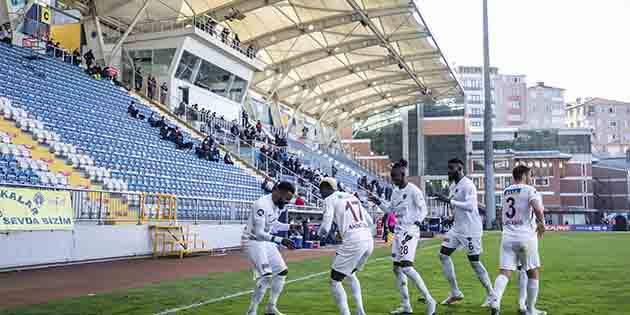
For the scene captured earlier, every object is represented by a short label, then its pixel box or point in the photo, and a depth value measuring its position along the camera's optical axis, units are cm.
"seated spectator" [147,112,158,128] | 3044
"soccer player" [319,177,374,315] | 739
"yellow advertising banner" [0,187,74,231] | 1399
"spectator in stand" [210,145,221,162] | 3098
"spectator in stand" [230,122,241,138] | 3766
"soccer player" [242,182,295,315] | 806
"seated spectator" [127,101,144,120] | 2990
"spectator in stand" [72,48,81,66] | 3097
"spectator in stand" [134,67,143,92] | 3591
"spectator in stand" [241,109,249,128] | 4386
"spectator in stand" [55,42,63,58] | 3042
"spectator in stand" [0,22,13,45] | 2697
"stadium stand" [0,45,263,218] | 2139
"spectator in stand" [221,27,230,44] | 3936
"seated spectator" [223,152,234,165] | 3205
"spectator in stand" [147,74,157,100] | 3469
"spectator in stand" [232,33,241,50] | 4074
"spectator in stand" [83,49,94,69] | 3120
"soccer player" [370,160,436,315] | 877
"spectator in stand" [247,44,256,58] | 4260
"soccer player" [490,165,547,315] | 818
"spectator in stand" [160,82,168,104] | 3562
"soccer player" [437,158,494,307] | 938
